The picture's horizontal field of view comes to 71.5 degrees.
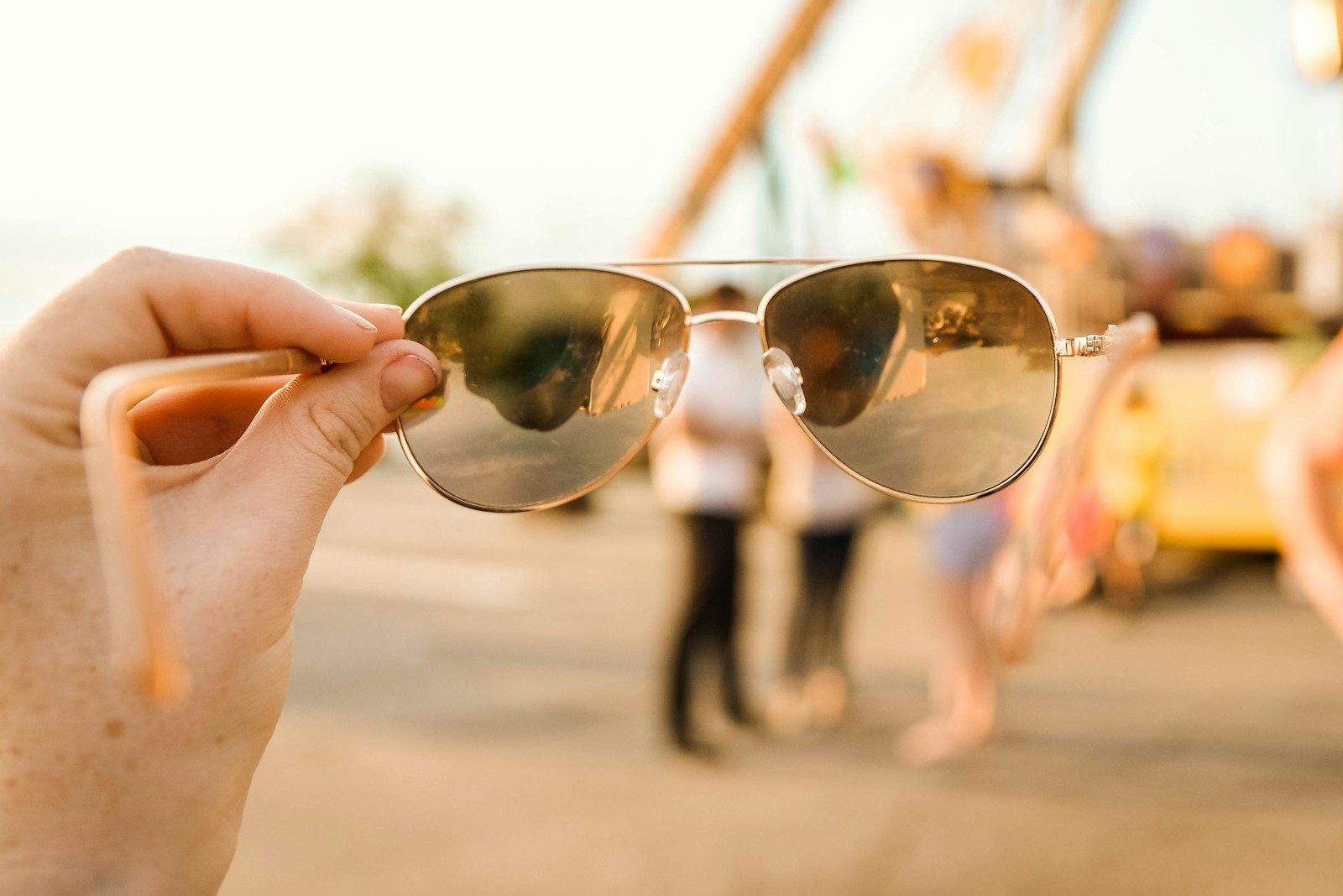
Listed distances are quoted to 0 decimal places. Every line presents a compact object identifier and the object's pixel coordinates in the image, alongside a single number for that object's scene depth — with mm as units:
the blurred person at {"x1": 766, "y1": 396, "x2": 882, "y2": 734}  3887
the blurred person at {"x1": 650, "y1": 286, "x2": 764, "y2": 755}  3514
